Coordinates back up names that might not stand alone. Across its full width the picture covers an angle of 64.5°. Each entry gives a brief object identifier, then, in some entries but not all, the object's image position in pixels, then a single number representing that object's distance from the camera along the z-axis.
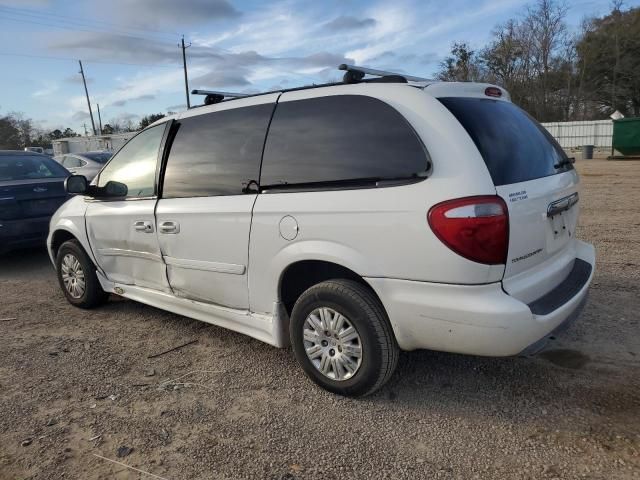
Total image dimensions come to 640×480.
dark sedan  6.74
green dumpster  22.52
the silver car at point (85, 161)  12.85
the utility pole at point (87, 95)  59.91
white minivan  2.59
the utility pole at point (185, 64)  40.22
